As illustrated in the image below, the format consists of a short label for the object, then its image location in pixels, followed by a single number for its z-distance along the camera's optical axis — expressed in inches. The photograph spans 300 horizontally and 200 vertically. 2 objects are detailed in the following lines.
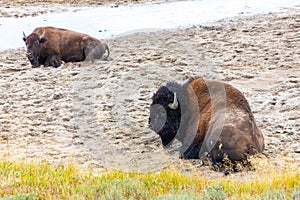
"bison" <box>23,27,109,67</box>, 1154.7
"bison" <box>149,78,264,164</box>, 578.6
